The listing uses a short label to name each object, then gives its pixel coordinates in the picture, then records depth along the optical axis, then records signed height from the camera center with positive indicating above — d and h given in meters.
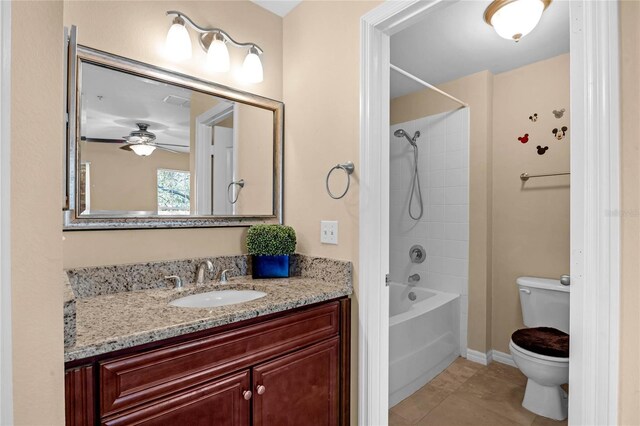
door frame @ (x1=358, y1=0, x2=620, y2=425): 0.91 +0.00
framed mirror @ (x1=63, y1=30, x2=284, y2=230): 1.34 +0.30
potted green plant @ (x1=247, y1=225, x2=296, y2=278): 1.67 -0.18
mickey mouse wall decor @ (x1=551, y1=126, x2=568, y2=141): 2.39 +0.58
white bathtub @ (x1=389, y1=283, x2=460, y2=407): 2.12 -0.91
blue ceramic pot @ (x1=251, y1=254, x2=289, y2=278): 1.68 -0.27
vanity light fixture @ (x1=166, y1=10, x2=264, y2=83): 1.50 +0.81
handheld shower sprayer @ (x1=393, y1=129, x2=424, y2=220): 3.11 +0.33
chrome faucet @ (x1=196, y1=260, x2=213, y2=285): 1.57 -0.27
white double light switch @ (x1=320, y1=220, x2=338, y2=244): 1.62 -0.09
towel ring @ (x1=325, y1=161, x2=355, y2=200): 1.53 +0.20
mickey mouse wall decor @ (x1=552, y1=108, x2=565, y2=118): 2.39 +0.72
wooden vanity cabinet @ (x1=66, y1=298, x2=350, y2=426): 0.88 -0.53
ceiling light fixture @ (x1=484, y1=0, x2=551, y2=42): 1.54 +0.95
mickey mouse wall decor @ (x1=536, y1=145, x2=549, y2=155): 2.48 +0.48
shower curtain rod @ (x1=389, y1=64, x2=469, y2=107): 2.42 +0.96
